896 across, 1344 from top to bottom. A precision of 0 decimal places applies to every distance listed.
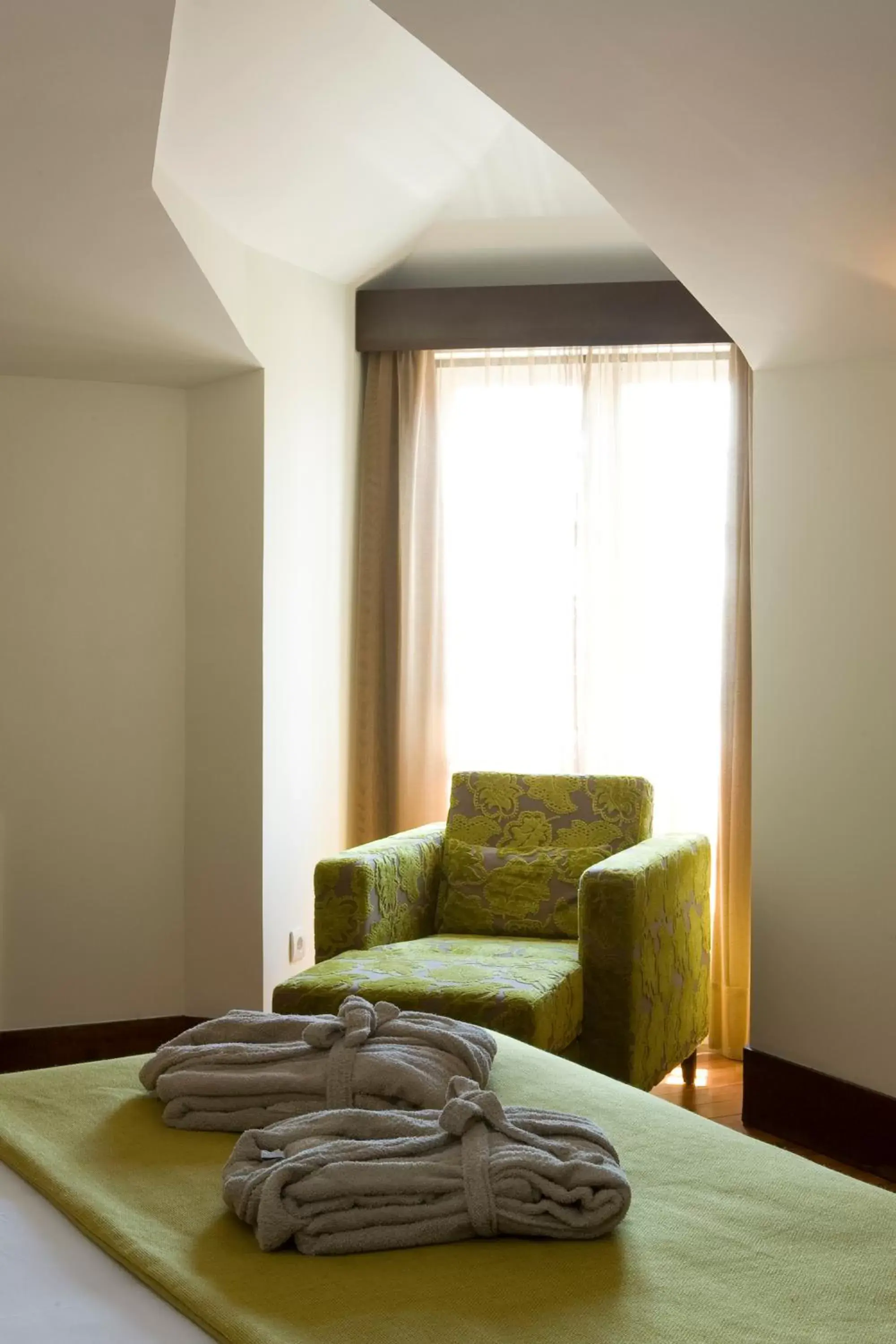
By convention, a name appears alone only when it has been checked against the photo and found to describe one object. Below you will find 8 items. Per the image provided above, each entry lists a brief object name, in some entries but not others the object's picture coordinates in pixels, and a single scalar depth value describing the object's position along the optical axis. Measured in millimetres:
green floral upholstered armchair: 3016
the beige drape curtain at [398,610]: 4363
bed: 1285
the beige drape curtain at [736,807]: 4016
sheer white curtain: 4141
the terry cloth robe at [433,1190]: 1438
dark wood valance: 4062
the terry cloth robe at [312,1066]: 1793
